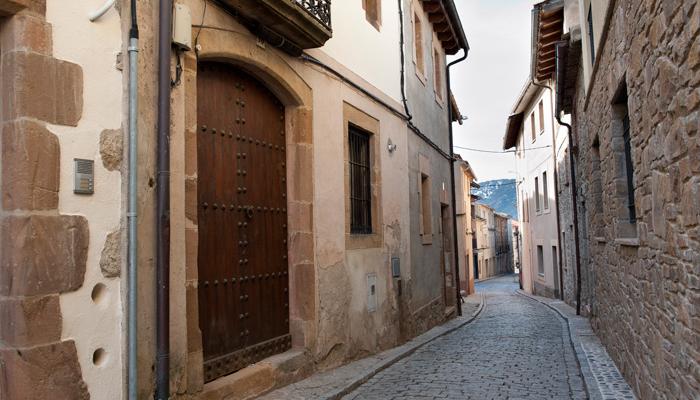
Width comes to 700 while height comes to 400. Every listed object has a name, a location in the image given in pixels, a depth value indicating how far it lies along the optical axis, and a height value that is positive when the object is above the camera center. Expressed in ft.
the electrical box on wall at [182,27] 14.02 +5.12
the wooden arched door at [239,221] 16.30 +0.77
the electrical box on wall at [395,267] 28.95 -1.17
